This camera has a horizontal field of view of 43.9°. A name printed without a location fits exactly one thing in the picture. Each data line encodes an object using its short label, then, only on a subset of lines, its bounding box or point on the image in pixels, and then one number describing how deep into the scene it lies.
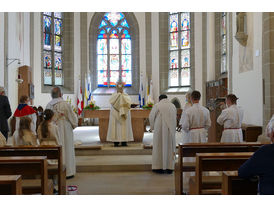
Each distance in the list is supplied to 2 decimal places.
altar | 9.20
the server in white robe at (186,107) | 5.96
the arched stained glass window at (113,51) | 16.88
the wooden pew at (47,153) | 4.47
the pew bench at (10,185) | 2.43
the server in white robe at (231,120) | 6.08
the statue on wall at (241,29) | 9.66
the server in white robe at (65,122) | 6.09
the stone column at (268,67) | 7.89
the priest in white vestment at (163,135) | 6.61
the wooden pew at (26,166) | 3.61
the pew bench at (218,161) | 3.72
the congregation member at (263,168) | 2.40
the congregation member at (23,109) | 6.23
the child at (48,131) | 5.21
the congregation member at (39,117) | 10.00
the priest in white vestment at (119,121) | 8.45
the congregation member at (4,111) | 7.28
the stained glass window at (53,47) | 15.29
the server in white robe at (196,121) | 5.71
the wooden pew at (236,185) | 2.71
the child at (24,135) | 4.89
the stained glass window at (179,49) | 15.88
